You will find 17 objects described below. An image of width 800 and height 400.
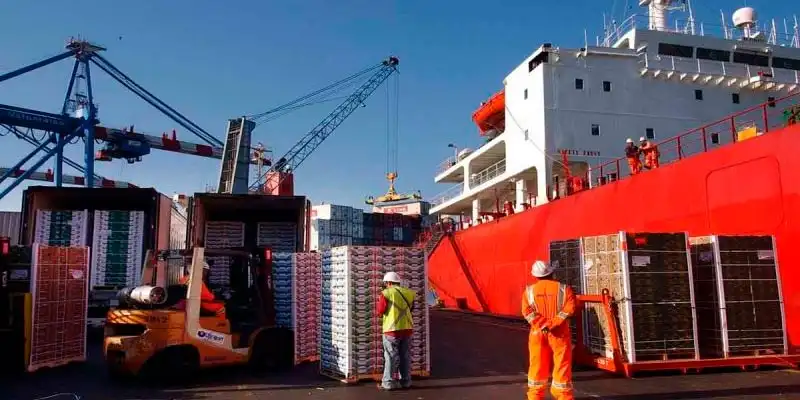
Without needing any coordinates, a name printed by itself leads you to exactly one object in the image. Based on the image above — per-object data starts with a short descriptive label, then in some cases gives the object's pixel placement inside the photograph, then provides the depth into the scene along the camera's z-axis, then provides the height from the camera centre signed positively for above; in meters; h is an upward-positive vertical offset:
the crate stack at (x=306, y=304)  9.56 -0.34
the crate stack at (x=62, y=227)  13.25 +1.30
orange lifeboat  26.75 +7.73
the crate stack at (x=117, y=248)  13.34 +0.83
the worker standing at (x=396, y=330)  7.76 -0.63
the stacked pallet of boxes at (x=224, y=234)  13.80 +1.15
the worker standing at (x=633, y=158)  15.79 +3.17
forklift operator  8.44 -0.29
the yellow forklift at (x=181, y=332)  8.07 -0.67
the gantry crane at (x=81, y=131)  36.99 +10.15
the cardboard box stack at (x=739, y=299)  8.84 -0.33
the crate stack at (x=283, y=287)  9.83 -0.07
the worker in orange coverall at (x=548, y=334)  5.98 -0.56
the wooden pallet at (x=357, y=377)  8.25 -1.33
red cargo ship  10.88 +2.05
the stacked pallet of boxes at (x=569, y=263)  9.64 +0.27
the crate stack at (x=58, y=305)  9.38 -0.31
